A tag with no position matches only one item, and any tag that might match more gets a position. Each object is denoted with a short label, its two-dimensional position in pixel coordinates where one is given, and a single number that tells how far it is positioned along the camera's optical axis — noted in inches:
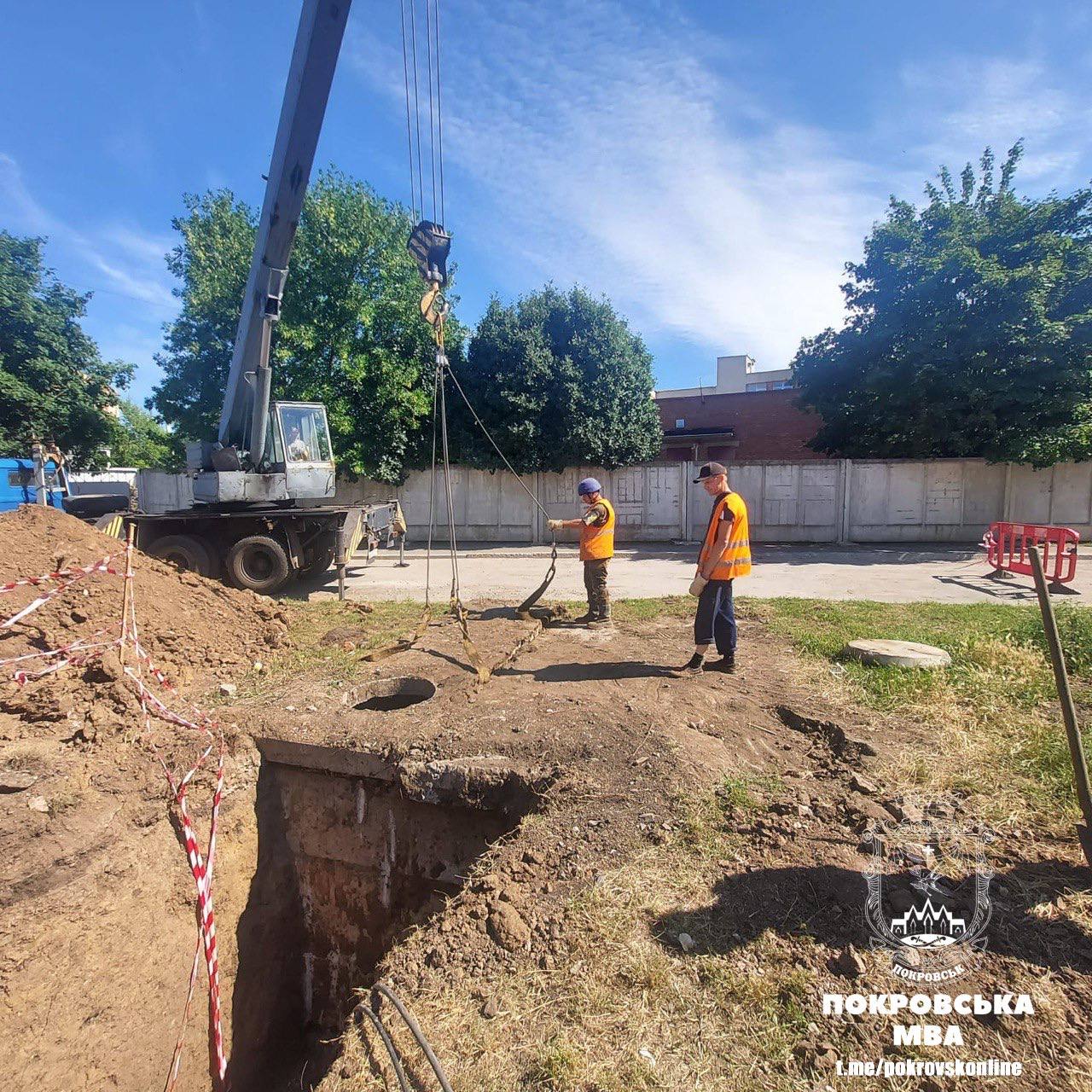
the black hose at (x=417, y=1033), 76.3
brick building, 904.9
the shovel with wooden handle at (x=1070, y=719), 97.2
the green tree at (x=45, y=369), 767.7
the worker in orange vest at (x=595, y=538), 270.7
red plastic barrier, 353.7
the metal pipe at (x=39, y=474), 545.3
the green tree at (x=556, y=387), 650.8
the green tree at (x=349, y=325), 644.7
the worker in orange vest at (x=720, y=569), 198.7
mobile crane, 343.0
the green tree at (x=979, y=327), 534.9
